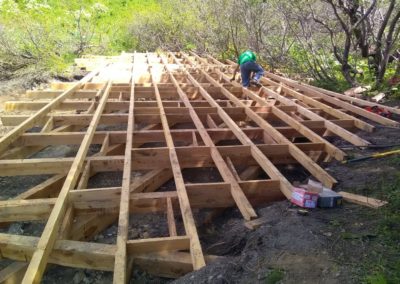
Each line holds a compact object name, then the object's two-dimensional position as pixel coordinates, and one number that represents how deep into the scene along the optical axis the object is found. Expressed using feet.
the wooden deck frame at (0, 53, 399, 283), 9.04
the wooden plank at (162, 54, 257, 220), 10.71
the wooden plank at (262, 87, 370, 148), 15.07
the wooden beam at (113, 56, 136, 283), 7.89
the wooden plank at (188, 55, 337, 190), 12.23
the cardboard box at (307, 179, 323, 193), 11.05
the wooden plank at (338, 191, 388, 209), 10.46
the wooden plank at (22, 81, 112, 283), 7.63
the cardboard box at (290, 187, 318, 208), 10.70
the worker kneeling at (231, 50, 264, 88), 24.97
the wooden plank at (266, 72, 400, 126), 17.21
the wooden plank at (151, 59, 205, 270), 8.56
